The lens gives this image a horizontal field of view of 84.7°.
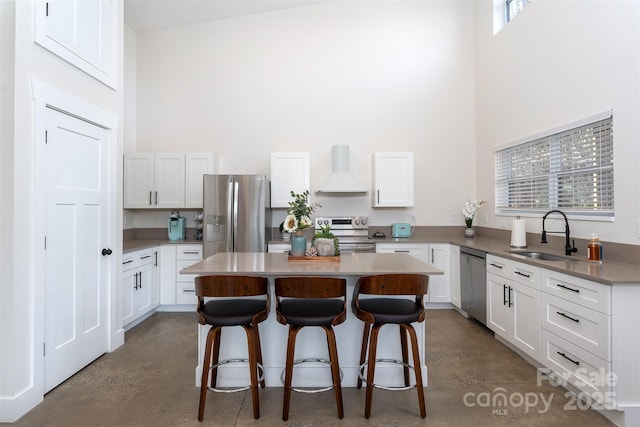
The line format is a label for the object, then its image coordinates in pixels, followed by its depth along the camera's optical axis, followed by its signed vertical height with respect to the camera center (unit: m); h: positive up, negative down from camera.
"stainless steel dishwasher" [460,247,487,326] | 3.74 -0.78
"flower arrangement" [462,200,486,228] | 4.94 +0.04
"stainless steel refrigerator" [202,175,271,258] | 4.40 +0.01
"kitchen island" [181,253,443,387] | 2.56 -0.99
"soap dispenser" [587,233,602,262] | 2.74 -0.28
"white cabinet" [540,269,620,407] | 2.11 -0.79
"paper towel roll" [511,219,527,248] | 3.66 -0.22
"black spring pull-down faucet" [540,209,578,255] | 3.09 -0.27
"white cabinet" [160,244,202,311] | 4.49 -0.77
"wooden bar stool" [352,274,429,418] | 2.13 -0.61
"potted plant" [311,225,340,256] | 2.81 -0.24
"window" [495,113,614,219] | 2.91 +0.41
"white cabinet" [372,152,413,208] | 4.85 +0.49
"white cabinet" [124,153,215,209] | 4.77 +0.48
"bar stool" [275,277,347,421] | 2.11 -0.62
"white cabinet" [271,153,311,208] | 4.80 +0.54
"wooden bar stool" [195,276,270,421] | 2.13 -0.62
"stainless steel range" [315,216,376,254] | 4.93 -0.16
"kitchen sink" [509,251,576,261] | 3.26 -0.39
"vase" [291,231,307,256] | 2.83 -0.24
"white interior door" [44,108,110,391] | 2.54 -0.24
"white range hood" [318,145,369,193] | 4.60 +0.49
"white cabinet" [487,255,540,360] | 2.82 -0.80
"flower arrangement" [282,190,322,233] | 2.69 -0.02
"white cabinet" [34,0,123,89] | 2.48 +1.45
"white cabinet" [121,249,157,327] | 3.77 -0.80
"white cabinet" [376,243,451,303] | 4.62 -0.55
